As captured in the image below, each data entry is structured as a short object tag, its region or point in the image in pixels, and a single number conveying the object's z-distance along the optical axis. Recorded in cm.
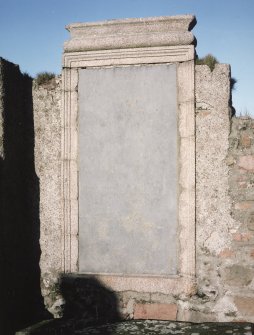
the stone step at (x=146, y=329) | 335
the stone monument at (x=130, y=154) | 380
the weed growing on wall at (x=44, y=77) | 412
